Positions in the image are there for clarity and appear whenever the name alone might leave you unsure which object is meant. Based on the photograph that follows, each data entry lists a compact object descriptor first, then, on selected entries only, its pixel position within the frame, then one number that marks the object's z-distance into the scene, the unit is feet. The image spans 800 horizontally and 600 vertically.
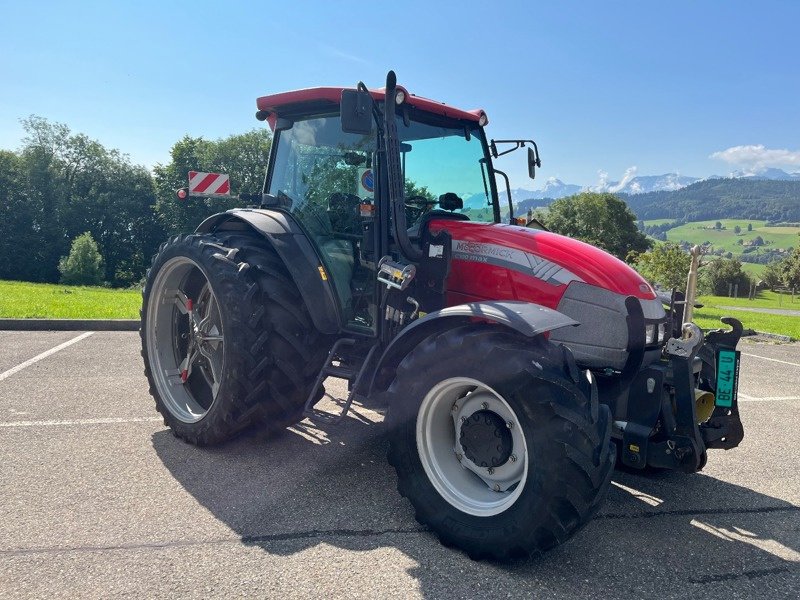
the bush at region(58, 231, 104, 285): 132.36
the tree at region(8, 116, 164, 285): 157.99
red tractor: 9.01
